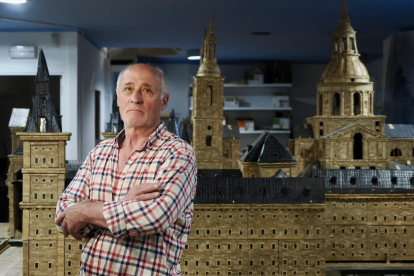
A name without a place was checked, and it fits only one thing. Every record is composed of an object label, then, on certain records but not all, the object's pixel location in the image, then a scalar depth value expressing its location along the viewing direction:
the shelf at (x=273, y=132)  15.17
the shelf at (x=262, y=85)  15.37
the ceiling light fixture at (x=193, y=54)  13.48
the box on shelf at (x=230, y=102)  15.40
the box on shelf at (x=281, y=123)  15.43
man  2.66
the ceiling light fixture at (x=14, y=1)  7.75
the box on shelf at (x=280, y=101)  15.62
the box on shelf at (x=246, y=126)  15.29
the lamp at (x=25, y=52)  10.34
